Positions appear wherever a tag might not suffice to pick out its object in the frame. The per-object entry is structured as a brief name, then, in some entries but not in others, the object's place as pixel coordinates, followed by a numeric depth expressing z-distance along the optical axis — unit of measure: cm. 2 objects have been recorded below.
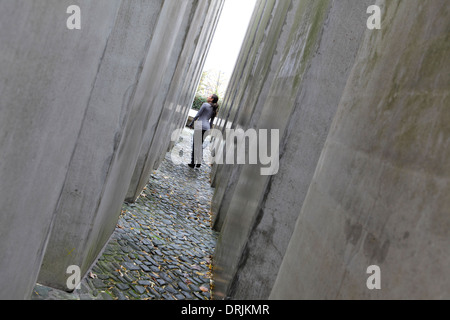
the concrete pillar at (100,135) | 411
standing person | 1384
